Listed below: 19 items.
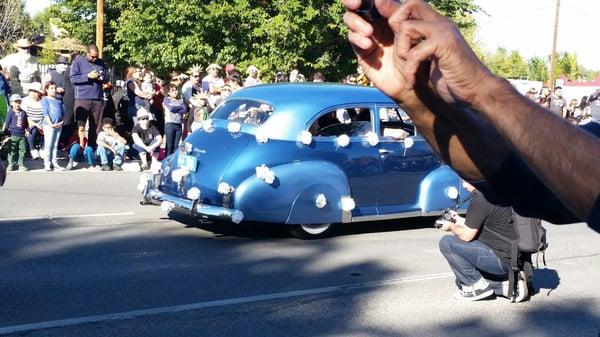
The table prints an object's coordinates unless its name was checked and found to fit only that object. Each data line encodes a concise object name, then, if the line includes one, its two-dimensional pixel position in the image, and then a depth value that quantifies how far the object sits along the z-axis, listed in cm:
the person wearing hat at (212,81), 1661
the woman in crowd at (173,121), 1561
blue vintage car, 911
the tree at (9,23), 3566
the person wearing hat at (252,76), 1673
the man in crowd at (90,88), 1541
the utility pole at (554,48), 3694
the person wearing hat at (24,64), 1711
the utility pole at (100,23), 2188
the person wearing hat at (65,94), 1584
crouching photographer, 711
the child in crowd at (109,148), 1505
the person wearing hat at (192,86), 1675
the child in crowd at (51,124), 1422
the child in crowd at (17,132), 1412
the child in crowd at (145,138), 1565
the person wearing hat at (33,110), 1479
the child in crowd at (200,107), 1609
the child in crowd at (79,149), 1476
